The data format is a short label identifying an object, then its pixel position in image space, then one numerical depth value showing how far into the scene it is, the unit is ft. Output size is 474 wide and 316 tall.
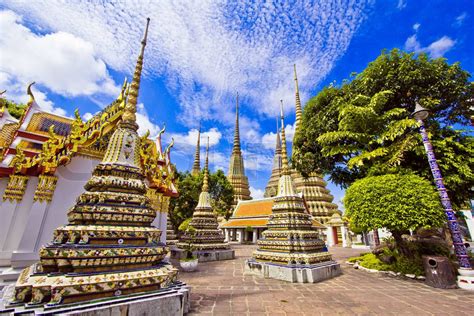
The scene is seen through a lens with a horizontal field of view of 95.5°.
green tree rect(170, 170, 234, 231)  77.15
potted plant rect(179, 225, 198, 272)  29.86
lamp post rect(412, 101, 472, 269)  23.47
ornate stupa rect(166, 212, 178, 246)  51.43
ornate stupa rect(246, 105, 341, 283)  24.44
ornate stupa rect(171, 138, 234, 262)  41.68
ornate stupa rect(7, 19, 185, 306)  10.18
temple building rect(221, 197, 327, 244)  81.51
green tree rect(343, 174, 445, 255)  24.77
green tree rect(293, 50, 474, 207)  30.01
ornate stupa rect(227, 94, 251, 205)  134.21
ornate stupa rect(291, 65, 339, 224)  97.15
